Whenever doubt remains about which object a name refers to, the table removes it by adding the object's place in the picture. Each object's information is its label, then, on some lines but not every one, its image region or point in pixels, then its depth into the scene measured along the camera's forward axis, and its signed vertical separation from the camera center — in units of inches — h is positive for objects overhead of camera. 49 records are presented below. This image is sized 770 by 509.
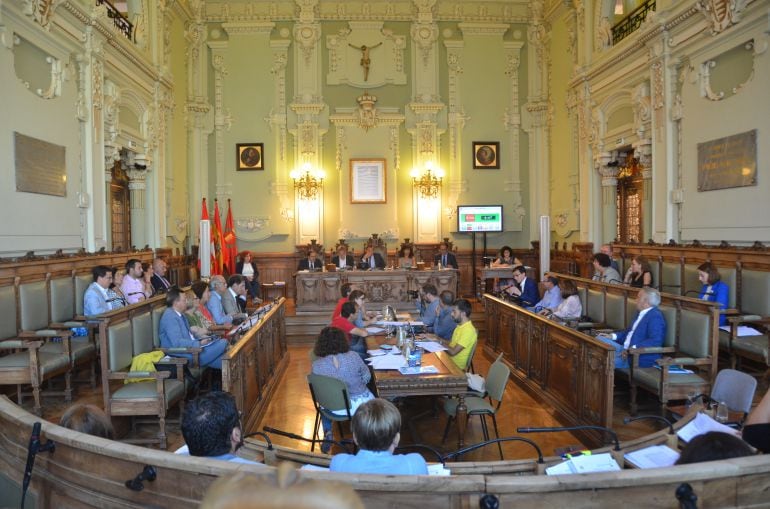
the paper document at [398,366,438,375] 169.0 -42.0
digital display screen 498.0 +14.7
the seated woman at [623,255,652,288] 308.9 -23.9
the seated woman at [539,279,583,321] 264.8 -34.5
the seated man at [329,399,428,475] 87.2 -34.9
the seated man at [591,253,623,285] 320.7 -22.5
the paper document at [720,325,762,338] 226.3 -41.7
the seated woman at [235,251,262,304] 416.6 -28.3
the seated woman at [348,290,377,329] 245.3 -31.5
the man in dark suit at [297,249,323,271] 434.3 -21.6
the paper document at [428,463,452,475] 89.9 -38.9
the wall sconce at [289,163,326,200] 493.7 +50.0
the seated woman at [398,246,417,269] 423.8 -18.4
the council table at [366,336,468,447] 163.6 -44.8
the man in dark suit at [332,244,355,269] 436.6 -19.2
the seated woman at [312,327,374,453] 168.2 -39.7
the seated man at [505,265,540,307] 335.6 -34.0
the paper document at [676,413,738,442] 101.7 -37.0
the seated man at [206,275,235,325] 259.8 -31.9
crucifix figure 499.5 +164.3
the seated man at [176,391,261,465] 80.7 -28.0
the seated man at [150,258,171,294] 334.0 -24.8
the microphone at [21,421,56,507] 74.9 -29.6
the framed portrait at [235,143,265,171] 502.0 +74.2
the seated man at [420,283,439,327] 263.1 -34.3
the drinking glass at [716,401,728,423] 111.0 -37.1
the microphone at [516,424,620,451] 82.7 -30.8
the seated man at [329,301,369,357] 222.1 -37.6
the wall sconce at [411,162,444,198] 498.9 +48.9
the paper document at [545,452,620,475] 86.5 -37.1
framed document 504.4 +50.3
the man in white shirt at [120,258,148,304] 287.1 -22.9
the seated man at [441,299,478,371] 193.9 -39.2
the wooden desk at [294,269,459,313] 388.5 -35.6
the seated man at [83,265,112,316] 250.4 -25.1
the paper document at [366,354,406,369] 175.9 -41.6
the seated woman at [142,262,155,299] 307.9 -23.9
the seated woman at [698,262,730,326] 248.7 -25.0
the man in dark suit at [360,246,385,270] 435.7 -20.4
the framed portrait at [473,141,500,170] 514.0 +74.1
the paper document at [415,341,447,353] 199.8 -41.7
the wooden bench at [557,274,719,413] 180.9 -42.4
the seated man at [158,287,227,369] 203.2 -35.8
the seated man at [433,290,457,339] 243.8 -38.0
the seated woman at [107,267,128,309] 260.2 -26.3
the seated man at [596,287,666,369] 197.0 -35.8
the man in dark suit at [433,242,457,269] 452.1 -20.3
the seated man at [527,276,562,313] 289.7 -33.3
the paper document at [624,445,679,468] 89.9 -37.9
